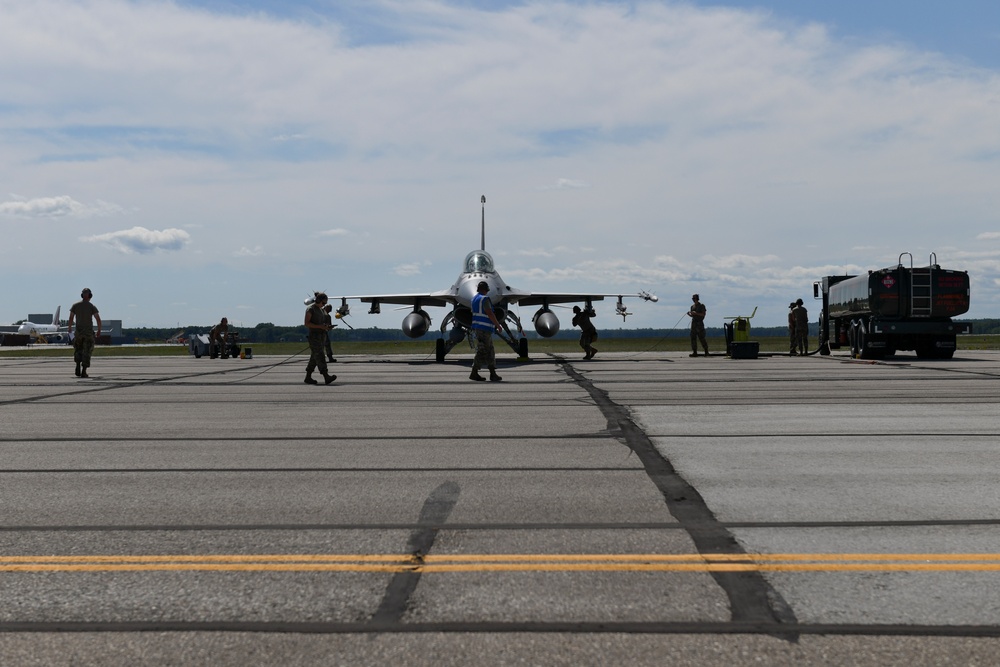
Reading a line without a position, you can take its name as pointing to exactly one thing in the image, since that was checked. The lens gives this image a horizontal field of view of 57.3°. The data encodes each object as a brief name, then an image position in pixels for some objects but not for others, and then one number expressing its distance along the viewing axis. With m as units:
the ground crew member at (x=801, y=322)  30.88
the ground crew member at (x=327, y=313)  18.13
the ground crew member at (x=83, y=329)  19.75
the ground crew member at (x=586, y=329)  30.52
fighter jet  26.19
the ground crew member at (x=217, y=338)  34.38
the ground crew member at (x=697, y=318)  30.02
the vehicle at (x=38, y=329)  91.06
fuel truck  25.31
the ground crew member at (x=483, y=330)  17.66
